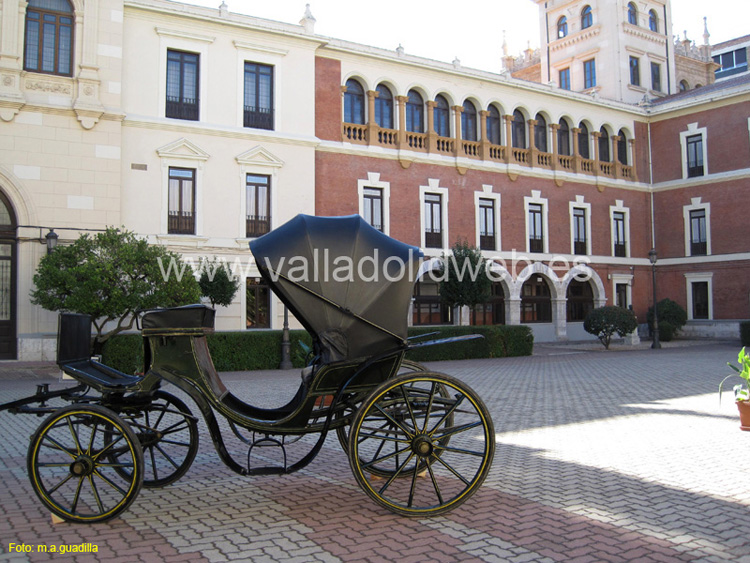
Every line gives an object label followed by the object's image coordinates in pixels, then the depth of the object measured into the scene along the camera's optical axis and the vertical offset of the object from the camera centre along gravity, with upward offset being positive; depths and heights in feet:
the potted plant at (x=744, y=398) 25.13 -3.64
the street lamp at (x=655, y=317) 84.48 -0.78
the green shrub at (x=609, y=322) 79.41 -1.35
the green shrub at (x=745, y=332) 82.38 -2.82
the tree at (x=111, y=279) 47.96 +2.73
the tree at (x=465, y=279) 71.36 +3.82
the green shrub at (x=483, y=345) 67.21 -3.80
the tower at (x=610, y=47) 111.55 +50.00
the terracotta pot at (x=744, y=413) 25.43 -4.23
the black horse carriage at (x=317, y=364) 15.81 -1.40
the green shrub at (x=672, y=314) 97.55 -0.43
